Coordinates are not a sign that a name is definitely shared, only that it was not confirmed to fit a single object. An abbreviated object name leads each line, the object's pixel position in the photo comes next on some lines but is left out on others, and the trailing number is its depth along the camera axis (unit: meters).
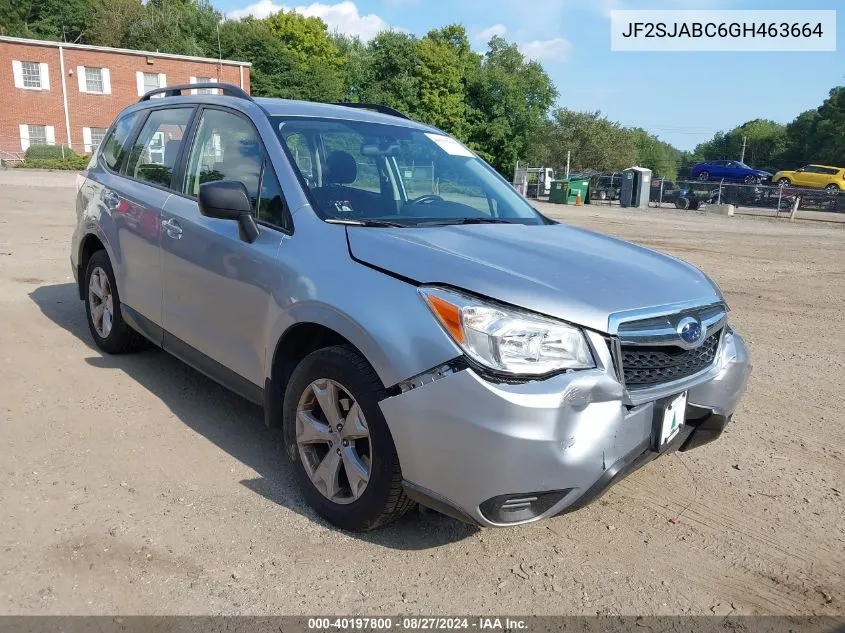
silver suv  2.39
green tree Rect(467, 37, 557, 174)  63.69
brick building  40.12
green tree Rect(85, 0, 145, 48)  60.97
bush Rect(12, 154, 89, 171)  37.19
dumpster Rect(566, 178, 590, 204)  36.38
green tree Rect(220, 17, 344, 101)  54.44
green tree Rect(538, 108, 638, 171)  62.91
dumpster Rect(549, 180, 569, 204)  36.41
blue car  42.59
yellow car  37.03
